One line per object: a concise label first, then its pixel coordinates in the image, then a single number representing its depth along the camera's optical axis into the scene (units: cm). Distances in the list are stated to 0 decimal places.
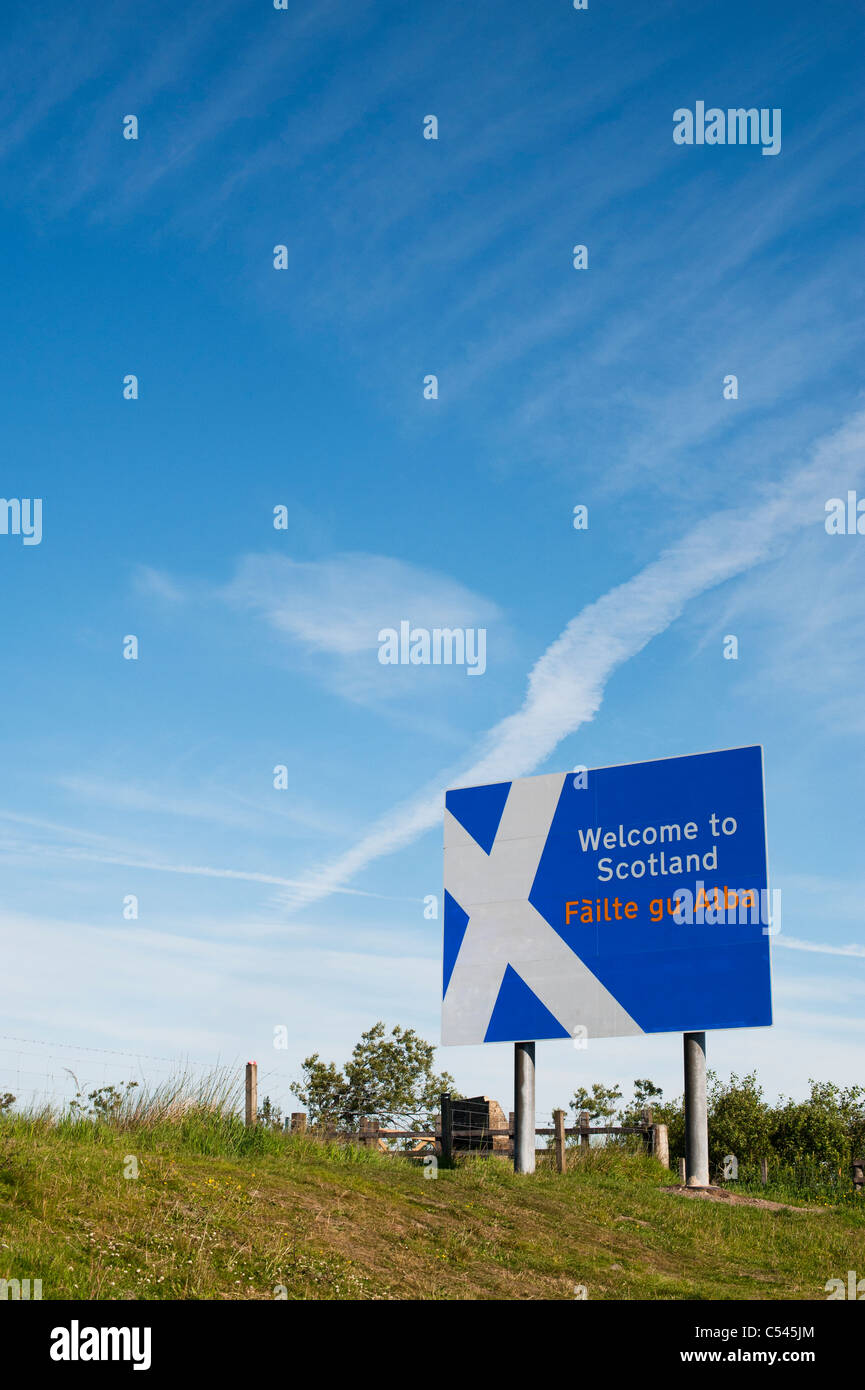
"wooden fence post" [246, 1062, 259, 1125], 1939
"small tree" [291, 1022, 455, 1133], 5781
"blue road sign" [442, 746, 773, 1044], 2277
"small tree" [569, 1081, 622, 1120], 6412
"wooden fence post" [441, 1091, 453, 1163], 2472
